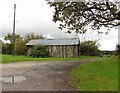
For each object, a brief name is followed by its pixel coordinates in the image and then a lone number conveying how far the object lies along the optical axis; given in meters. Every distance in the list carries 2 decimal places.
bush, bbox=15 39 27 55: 18.93
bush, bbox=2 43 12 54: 19.85
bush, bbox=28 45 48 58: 15.57
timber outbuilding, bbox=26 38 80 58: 16.21
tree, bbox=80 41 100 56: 18.88
